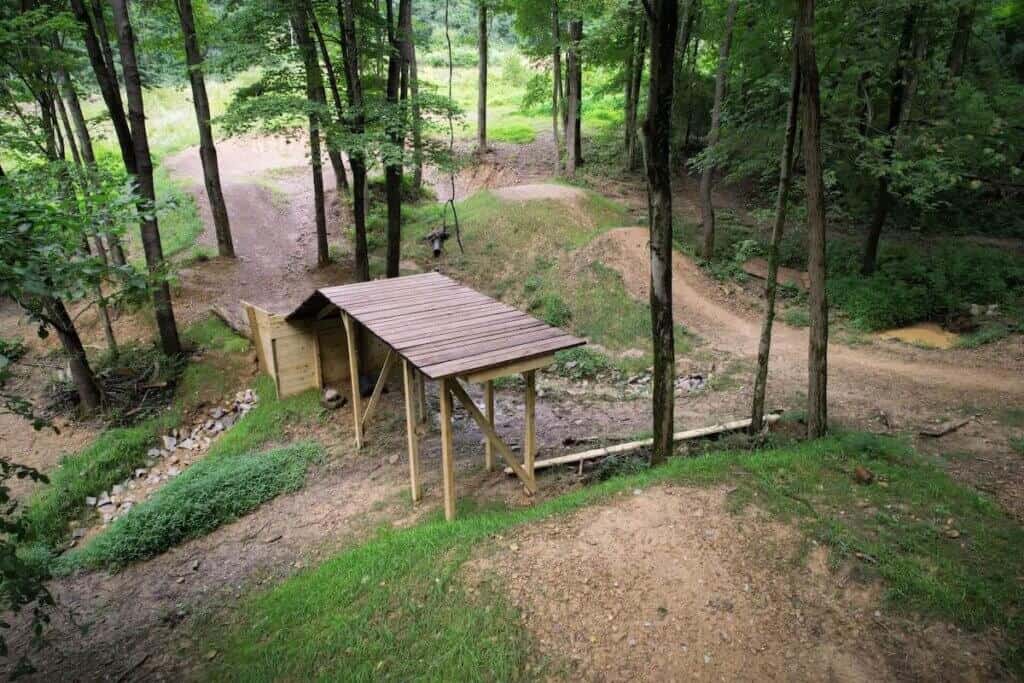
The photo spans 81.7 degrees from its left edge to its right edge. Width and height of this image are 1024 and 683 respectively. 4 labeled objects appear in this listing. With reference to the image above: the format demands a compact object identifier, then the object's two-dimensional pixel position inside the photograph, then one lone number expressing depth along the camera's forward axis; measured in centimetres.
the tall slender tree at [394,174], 1382
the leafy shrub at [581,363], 1327
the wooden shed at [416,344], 736
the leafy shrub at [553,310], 1514
